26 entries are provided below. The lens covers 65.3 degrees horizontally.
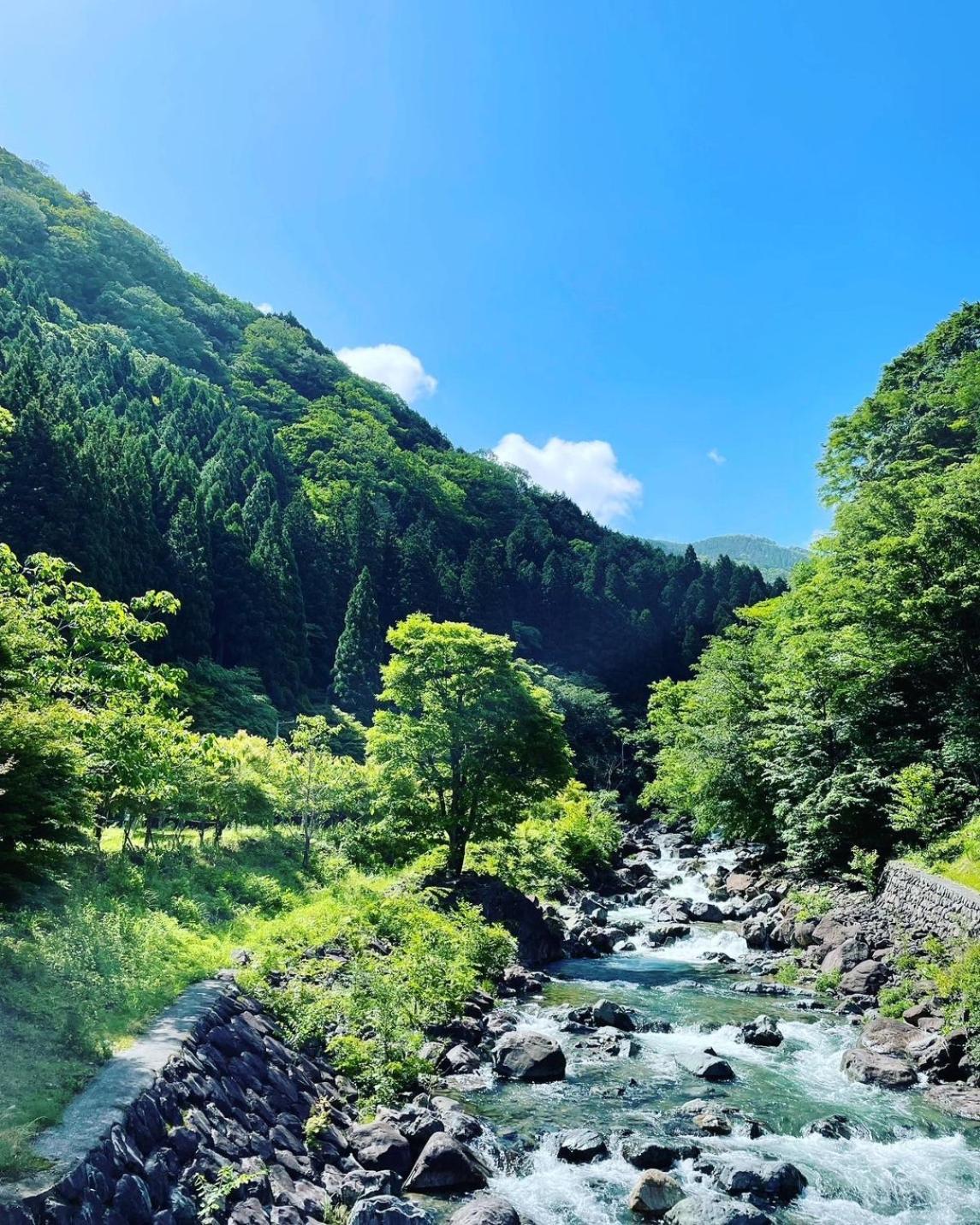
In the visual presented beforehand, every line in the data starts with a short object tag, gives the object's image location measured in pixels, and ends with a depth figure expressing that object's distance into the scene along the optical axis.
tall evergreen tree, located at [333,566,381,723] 71.31
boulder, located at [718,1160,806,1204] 10.42
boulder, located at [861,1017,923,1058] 15.36
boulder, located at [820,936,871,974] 20.97
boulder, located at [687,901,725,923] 31.27
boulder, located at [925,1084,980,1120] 12.77
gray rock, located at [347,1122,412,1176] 10.53
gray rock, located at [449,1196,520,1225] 9.16
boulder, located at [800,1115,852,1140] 12.23
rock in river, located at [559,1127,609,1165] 11.55
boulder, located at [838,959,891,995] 19.39
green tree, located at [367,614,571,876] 27.39
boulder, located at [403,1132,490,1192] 10.30
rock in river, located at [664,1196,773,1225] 9.37
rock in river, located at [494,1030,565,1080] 14.79
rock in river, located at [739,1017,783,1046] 16.81
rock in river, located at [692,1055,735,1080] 14.88
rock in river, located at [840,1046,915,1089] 14.07
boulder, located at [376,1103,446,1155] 11.20
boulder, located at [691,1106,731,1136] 12.38
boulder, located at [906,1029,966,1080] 14.05
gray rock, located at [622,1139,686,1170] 11.30
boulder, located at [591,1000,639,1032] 17.92
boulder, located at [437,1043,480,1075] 14.80
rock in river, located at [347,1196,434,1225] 8.59
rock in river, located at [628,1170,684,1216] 10.10
